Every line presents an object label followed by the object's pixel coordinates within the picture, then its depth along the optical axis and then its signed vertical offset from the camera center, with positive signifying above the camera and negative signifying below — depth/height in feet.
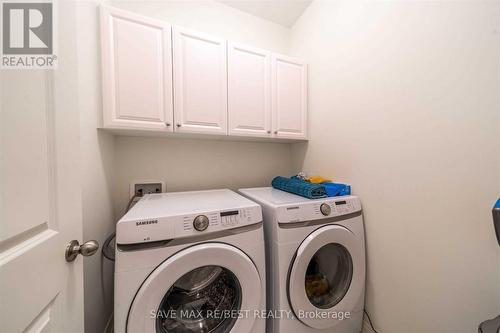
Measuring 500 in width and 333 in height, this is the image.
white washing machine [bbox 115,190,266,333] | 2.25 -1.43
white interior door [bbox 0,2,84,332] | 1.11 -0.24
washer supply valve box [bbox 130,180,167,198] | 4.45 -0.61
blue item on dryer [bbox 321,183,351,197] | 3.98 -0.62
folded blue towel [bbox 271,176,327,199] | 3.75 -0.57
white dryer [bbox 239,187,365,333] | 3.00 -1.87
